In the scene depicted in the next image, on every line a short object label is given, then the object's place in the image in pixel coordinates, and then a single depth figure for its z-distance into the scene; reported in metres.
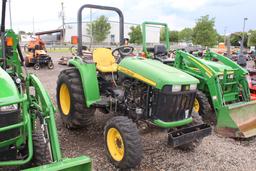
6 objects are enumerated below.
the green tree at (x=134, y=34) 32.77
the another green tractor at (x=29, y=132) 1.92
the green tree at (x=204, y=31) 24.44
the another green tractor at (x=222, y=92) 3.71
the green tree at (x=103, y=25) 29.53
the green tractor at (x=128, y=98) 2.69
